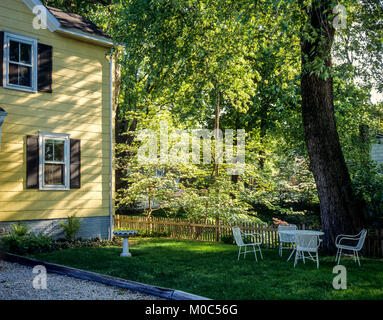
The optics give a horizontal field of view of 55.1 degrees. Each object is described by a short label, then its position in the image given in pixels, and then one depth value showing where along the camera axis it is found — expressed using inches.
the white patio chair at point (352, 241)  324.1
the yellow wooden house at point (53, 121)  422.0
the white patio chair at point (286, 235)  385.7
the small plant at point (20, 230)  399.5
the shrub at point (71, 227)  454.3
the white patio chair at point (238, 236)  366.0
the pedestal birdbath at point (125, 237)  384.2
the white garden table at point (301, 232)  333.4
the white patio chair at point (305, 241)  329.0
